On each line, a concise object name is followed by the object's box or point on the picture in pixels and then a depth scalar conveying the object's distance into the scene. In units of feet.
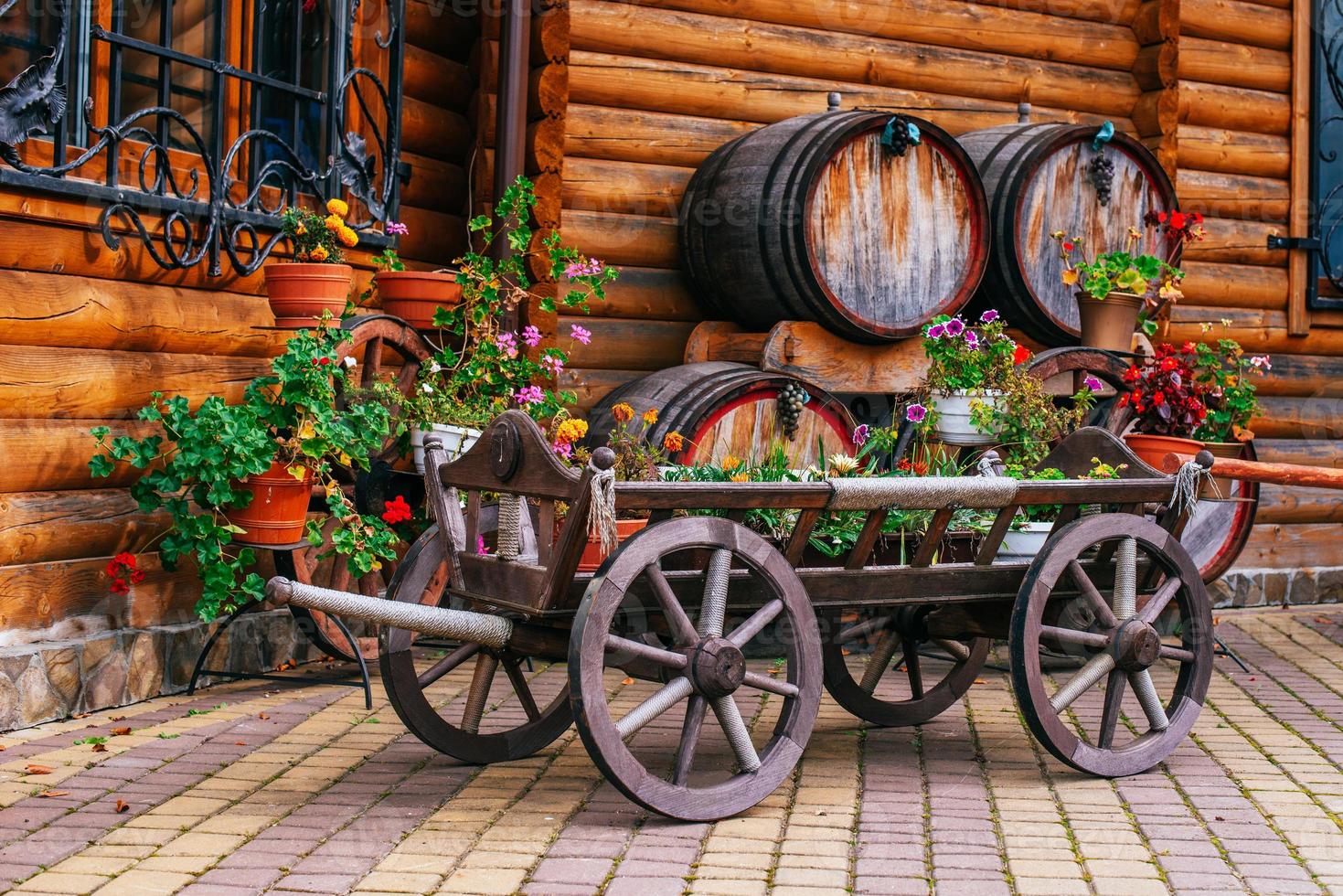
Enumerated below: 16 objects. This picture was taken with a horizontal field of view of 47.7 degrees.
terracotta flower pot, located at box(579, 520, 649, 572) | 14.02
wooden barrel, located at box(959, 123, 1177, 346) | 20.94
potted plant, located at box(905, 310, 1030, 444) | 18.62
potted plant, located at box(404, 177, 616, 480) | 17.11
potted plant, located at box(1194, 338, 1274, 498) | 19.67
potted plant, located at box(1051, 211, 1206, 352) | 20.85
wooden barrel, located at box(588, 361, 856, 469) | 17.88
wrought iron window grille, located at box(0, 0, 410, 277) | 14.37
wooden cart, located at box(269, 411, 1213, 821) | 11.18
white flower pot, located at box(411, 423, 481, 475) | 16.56
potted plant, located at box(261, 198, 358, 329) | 16.28
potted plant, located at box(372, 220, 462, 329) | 17.89
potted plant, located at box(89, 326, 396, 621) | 14.87
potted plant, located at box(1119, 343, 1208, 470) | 19.39
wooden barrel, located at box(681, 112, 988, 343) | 19.08
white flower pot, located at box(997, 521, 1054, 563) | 15.43
